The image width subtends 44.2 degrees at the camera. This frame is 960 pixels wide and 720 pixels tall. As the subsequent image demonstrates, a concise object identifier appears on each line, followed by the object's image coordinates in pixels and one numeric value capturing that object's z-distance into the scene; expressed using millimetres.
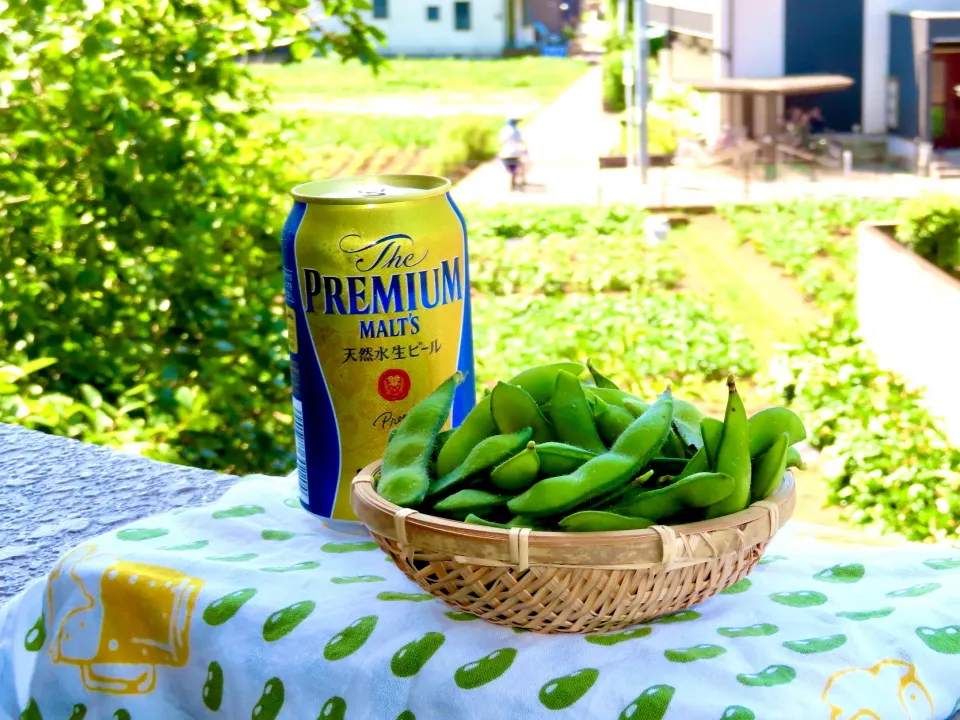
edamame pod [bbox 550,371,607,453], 371
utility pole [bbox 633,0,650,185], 13917
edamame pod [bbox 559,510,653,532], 323
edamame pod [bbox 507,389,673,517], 331
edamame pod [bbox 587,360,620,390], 416
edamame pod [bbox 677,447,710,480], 346
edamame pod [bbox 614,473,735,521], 327
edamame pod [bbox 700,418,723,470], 344
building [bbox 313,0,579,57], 39131
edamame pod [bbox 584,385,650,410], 394
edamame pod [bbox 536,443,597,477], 350
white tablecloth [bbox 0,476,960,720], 329
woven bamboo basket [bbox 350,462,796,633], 318
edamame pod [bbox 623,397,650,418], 391
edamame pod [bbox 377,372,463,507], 354
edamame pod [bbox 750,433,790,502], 349
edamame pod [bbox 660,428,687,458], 372
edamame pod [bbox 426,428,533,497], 353
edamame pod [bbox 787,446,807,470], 363
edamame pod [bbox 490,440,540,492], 341
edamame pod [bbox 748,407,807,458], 359
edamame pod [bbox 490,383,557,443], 372
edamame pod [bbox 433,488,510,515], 343
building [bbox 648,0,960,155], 14449
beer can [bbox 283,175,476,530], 403
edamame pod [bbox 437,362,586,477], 374
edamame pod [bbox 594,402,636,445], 377
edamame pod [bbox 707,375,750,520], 334
